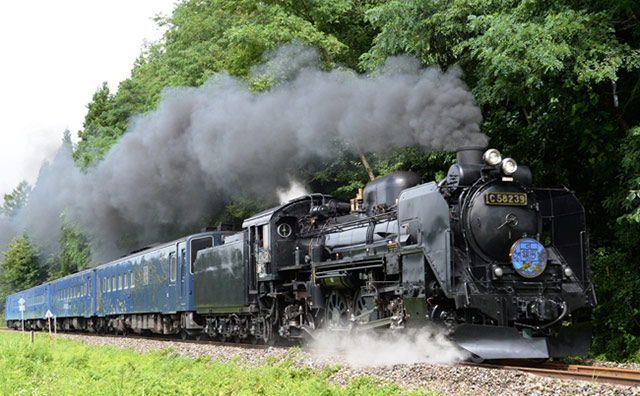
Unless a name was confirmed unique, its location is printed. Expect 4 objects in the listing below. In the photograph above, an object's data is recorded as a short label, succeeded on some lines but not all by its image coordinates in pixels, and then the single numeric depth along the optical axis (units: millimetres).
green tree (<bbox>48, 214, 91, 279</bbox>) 48044
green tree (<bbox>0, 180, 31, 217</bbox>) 94125
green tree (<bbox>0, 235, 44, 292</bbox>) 69062
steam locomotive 9984
